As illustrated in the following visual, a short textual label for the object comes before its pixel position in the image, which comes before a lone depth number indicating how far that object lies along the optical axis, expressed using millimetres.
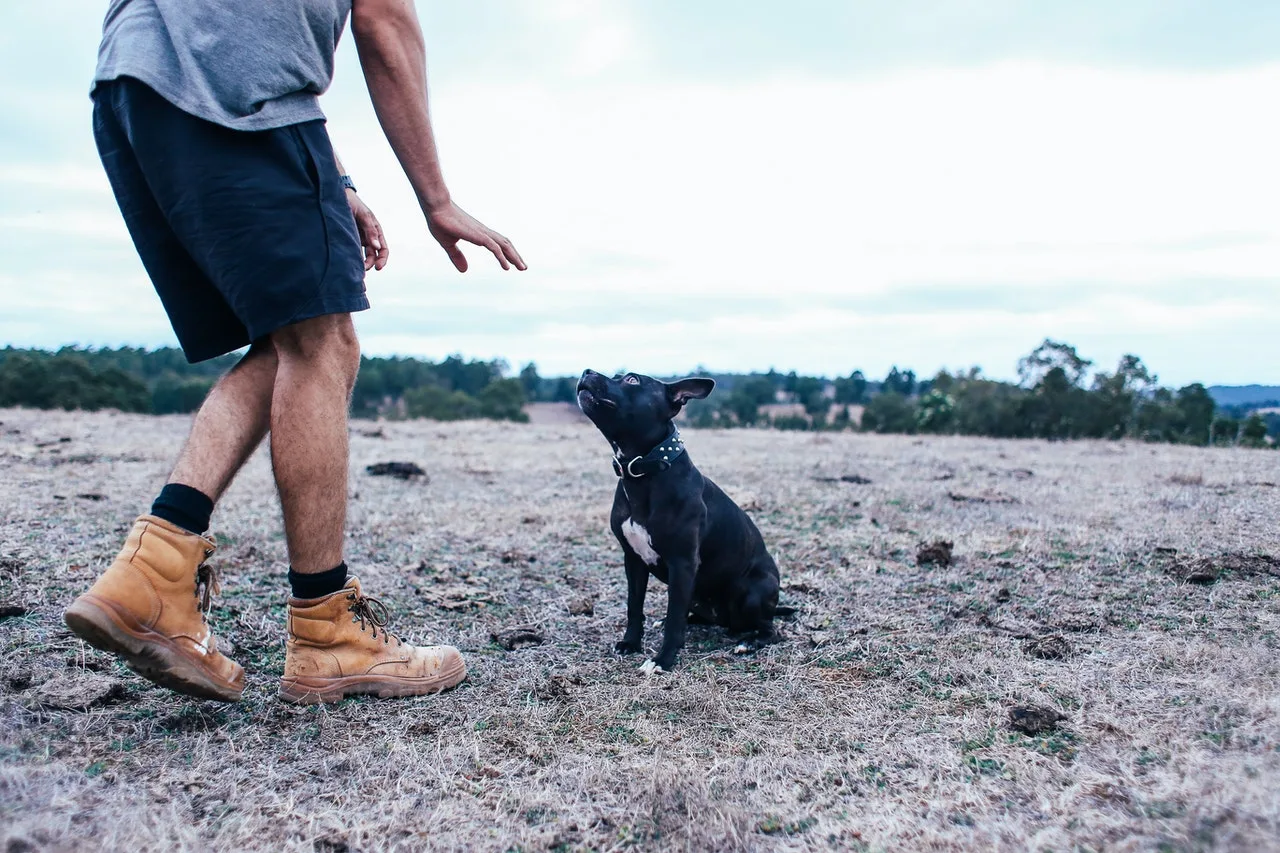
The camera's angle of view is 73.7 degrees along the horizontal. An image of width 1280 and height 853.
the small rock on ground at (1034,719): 2303
